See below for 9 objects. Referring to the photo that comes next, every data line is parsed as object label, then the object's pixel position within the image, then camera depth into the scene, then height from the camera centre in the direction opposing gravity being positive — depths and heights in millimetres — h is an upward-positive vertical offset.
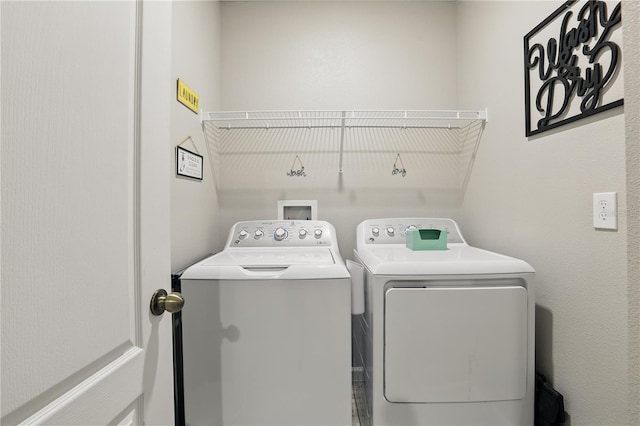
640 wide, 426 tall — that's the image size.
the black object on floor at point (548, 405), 1128 -824
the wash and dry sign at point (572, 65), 967 +600
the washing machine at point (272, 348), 1148 -574
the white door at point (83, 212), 403 +2
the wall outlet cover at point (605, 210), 950 +4
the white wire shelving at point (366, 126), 1842 +628
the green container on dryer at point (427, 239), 1524 -154
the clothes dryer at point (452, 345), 1130 -556
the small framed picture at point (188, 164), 1423 +277
